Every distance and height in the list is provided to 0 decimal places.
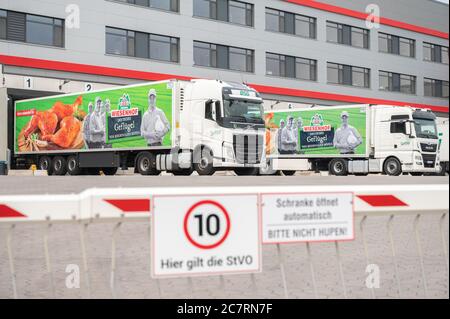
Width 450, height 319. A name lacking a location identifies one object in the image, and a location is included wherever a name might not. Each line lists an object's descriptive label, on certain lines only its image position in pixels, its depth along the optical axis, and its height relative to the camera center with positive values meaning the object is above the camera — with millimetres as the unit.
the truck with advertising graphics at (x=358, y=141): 28609 +1563
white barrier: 3656 -173
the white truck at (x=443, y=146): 36784 +1548
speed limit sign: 3691 -371
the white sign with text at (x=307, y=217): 3871 -280
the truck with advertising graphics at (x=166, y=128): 23750 +1883
